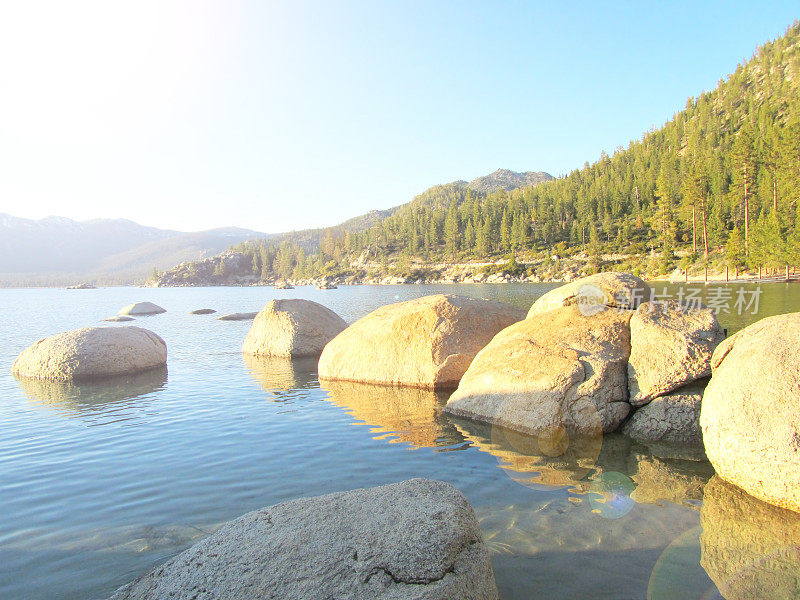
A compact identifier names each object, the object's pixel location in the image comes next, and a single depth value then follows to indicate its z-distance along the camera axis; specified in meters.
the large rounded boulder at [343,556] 3.29
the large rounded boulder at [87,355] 15.17
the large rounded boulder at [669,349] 8.08
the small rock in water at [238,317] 36.00
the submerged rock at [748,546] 4.31
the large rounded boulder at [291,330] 18.81
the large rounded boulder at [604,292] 10.14
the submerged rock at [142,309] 44.12
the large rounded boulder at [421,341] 12.23
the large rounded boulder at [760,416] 5.52
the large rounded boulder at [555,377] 8.38
